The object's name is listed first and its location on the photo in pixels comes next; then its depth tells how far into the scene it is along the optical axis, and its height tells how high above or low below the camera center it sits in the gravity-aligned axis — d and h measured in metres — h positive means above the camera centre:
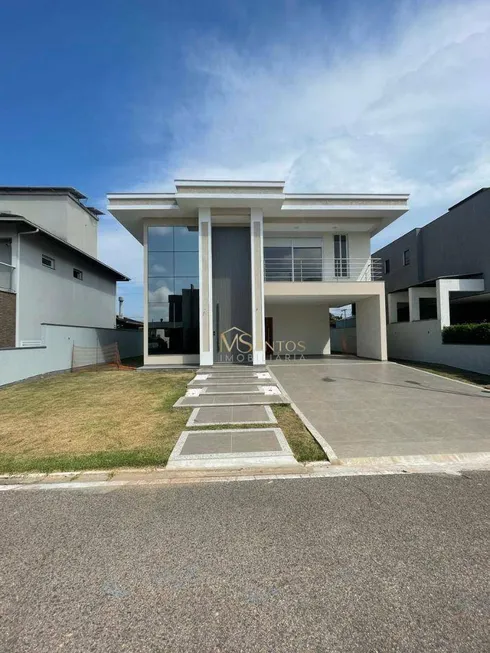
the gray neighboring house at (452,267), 16.23 +3.80
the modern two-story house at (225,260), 13.85 +3.20
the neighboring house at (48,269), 13.05 +3.23
